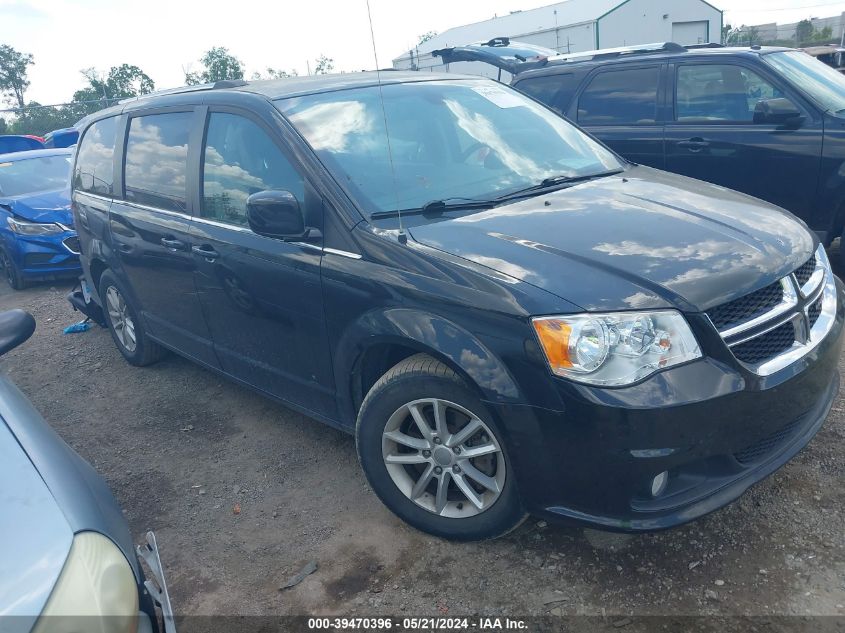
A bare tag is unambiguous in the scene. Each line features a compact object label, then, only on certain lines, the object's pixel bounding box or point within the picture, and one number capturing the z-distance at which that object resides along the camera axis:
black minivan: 2.47
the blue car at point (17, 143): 14.59
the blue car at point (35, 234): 8.48
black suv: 5.48
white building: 28.44
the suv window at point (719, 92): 5.82
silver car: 1.72
